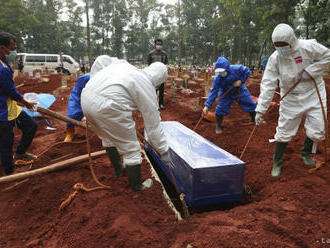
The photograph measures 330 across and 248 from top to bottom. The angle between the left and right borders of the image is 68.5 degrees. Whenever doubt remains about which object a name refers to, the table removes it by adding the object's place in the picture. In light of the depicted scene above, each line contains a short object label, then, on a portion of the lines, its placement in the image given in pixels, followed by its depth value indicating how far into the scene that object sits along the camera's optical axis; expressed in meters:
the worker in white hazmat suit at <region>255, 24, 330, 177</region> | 2.80
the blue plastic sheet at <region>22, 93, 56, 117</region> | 4.72
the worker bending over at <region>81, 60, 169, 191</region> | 2.17
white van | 22.48
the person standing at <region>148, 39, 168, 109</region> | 7.16
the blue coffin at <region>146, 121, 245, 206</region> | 2.48
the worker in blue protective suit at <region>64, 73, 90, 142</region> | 3.93
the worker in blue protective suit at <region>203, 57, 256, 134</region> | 4.66
